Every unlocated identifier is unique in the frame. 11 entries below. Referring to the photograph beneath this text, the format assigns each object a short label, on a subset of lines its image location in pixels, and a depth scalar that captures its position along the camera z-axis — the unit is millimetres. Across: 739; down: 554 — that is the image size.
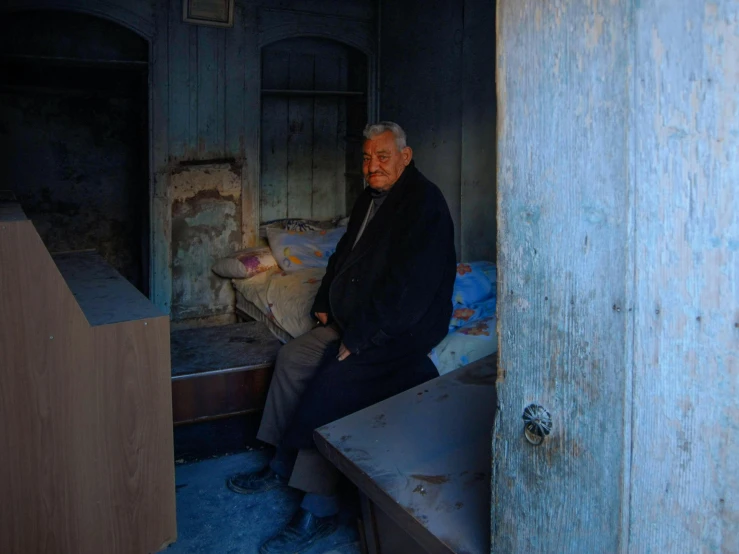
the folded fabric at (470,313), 3312
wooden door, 942
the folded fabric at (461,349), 3035
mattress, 3752
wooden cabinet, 1884
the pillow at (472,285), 3535
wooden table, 1508
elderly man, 2664
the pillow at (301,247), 4473
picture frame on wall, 4469
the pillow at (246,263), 4559
